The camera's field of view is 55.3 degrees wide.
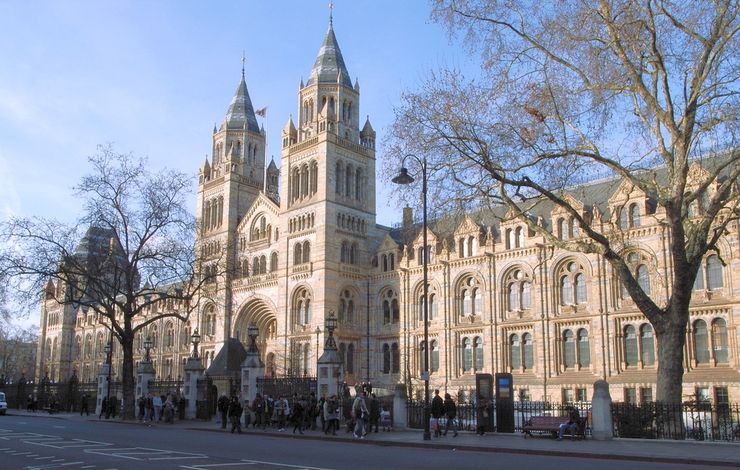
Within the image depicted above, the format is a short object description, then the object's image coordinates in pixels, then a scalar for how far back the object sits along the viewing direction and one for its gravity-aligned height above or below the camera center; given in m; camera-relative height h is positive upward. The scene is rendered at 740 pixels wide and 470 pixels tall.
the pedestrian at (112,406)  40.16 -2.25
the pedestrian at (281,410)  29.17 -1.80
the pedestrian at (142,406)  36.94 -2.08
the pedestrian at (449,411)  25.36 -1.54
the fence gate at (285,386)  32.25 -0.88
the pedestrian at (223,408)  30.46 -1.78
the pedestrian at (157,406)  35.84 -2.00
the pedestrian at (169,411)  35.03 -2.19
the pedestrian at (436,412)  24.47 -1.55
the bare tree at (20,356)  102.51 +1.53
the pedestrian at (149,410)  35.88 -2.21
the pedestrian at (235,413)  27.61 -1.78
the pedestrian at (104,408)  40.24 -2.36
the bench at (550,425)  22.25 -1.84
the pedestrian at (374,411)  27.23 -1.67
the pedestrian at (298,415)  27.19 -1.83
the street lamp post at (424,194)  23.02 +6.07
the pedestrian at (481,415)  24.59 -1.64
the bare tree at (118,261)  38.31 +5.80
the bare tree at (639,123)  22.05 +7.71
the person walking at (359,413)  24.30 -1.61
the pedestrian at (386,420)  27.95 -2.12
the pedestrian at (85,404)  44.84 -2.39
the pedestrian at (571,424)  22.06 -1.74
